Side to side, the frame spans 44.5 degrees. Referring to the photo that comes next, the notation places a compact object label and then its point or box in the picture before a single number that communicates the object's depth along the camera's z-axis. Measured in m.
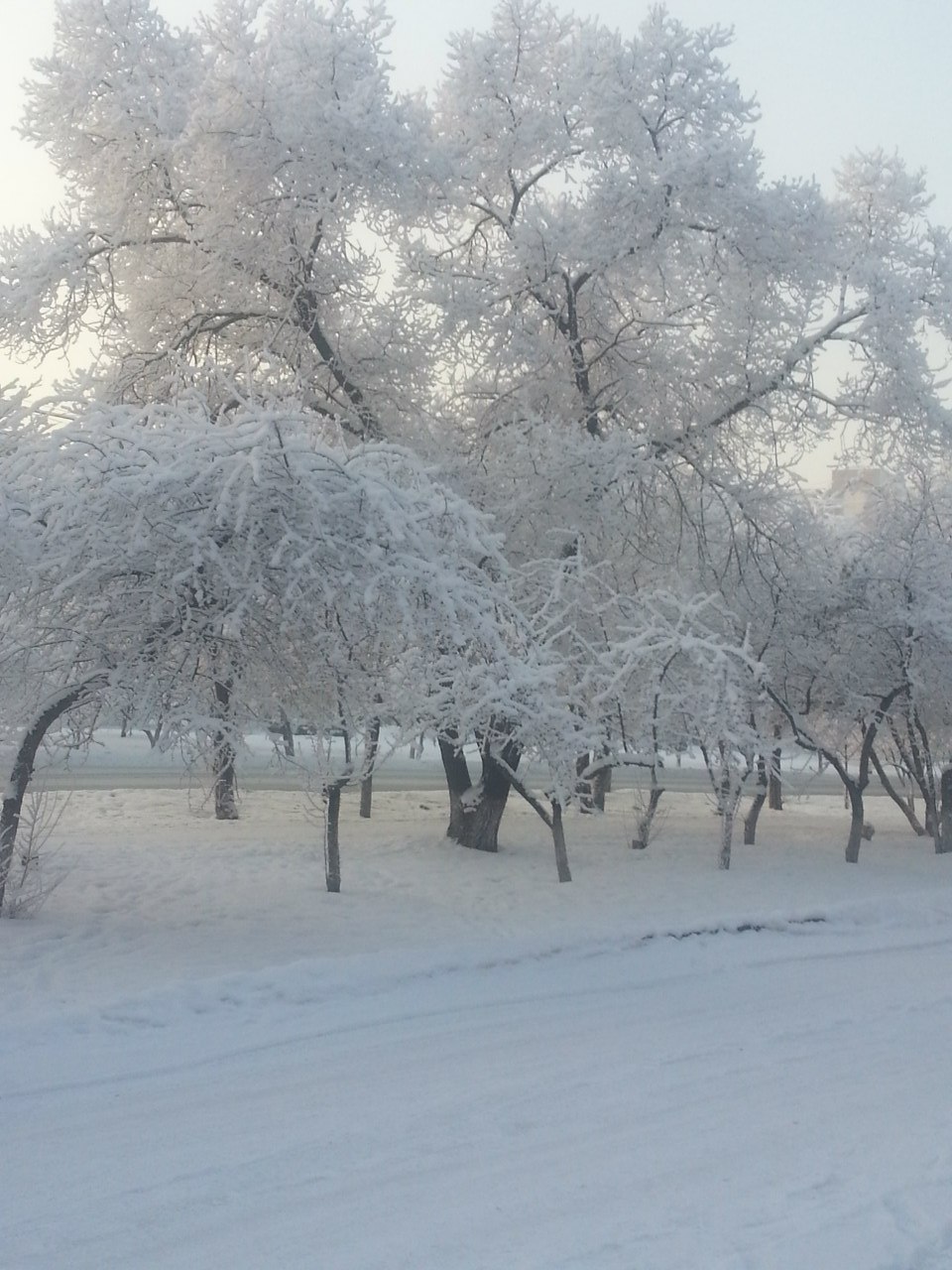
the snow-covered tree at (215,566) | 8.01
